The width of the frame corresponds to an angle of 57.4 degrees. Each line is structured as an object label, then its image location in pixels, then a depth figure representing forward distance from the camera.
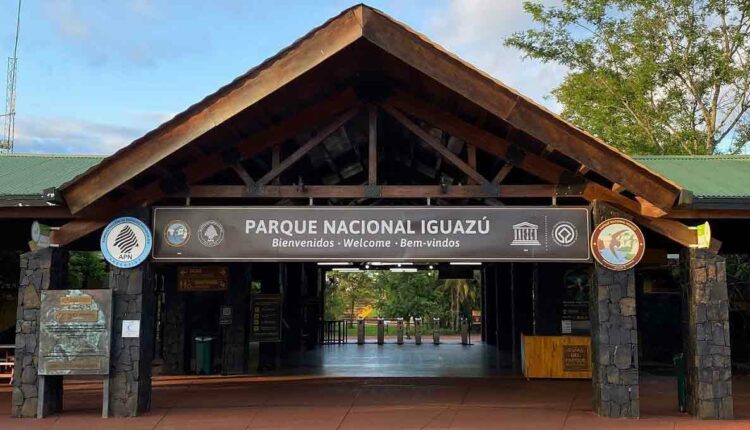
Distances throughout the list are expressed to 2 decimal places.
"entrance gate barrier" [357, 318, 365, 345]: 26.21
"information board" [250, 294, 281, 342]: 16.33
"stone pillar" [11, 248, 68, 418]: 9.85
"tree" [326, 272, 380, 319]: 47.53
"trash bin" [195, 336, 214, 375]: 15.71
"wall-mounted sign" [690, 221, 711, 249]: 9.58
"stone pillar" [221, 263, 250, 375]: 15.67
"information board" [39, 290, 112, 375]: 9.70
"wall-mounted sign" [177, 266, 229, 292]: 15.68
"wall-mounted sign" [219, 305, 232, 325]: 15.66
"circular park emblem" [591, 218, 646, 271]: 9.67
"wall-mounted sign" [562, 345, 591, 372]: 14.64
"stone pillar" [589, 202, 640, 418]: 9.60
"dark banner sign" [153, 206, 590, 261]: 9.69
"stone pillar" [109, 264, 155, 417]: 9.77
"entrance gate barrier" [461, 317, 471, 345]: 25.87
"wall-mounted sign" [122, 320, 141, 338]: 9.87
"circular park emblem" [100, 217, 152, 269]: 9.88
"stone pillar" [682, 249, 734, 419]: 9.60
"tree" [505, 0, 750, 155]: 24.75
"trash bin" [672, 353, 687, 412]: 10.20
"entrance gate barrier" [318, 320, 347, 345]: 26.42
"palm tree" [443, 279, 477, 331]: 39.44
